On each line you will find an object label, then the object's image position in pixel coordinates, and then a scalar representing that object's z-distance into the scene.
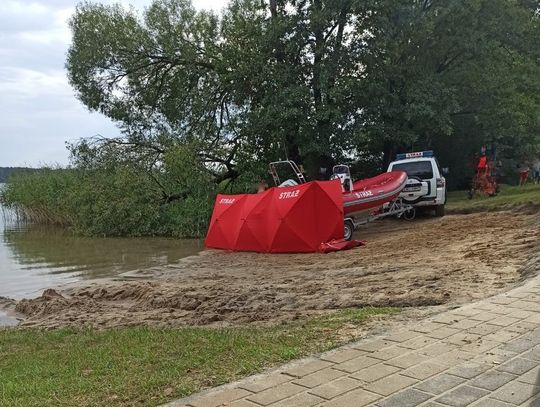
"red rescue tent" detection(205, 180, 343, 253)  14.92
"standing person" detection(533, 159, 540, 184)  28.58
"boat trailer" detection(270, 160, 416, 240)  16.27
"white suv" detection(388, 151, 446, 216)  19.05
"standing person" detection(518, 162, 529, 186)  28.24
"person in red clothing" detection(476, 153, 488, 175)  23.34
